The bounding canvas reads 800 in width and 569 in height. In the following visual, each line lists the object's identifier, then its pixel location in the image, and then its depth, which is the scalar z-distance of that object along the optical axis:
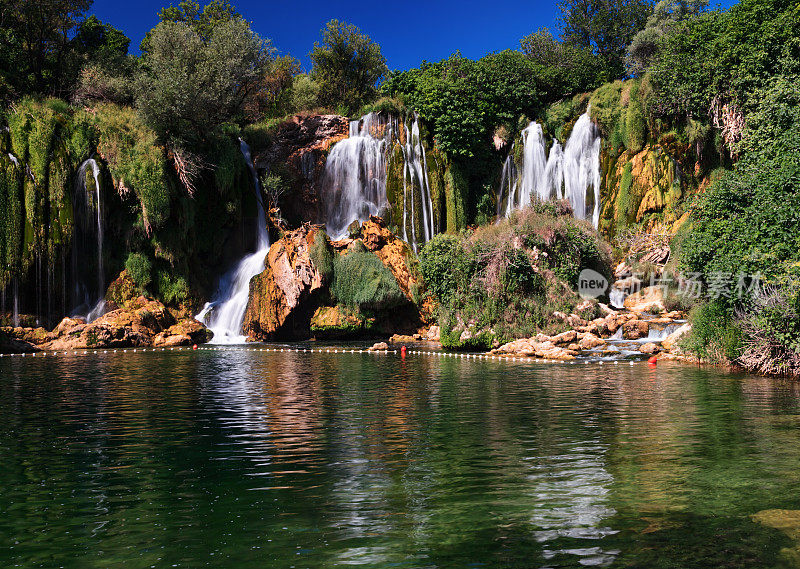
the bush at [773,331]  16.59
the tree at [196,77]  36.97
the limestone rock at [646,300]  31.41
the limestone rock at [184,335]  31.81
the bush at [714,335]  19.50
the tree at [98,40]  45.94
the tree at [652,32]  51.91
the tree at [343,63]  55.94
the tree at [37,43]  40.59
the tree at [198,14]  56.12
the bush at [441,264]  26.95
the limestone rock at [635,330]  26.38
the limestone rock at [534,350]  22.99
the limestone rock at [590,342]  24.33
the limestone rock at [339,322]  34.44
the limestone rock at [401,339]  33.16
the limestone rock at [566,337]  24.77
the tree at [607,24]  61.47
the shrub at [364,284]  34.25
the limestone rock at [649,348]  23.12
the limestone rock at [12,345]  28.72
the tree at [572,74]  46.12
